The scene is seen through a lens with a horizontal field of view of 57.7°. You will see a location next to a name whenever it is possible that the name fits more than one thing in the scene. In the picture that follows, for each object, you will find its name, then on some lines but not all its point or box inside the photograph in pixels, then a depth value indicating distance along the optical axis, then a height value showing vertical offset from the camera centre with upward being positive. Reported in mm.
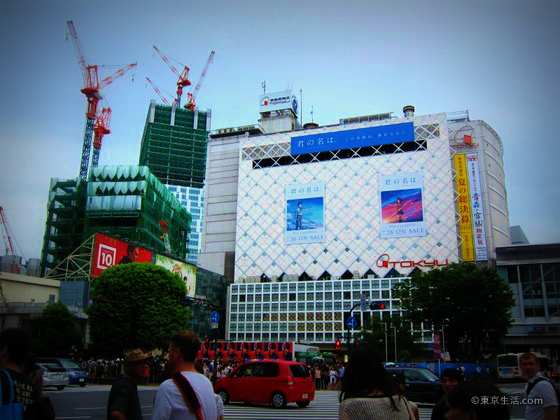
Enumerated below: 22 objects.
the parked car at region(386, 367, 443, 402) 18891 -1882
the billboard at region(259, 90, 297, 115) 100812 +44751
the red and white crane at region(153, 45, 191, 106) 188250 +89223
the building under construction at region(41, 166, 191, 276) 76125 +18101
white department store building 74188 +17527
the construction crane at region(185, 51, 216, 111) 189000 +84333
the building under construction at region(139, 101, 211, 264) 170375 +58242
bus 42000 -2622
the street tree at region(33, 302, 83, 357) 39625 -203
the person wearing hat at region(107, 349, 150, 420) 5270 -633
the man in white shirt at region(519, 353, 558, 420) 5742 -656
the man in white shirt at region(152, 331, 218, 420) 4188 -475
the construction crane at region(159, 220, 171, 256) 89606 +16791
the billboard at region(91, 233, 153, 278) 52438 +8243
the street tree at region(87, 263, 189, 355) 40281 +1671
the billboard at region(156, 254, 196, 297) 61375 +7773
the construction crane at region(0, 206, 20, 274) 99769 +19189
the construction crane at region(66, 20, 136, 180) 121812 +55056
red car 17844 -1831
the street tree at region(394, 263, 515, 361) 44344 +2611
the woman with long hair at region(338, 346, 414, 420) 3623 -427
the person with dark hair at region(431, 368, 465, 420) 6805 -582
